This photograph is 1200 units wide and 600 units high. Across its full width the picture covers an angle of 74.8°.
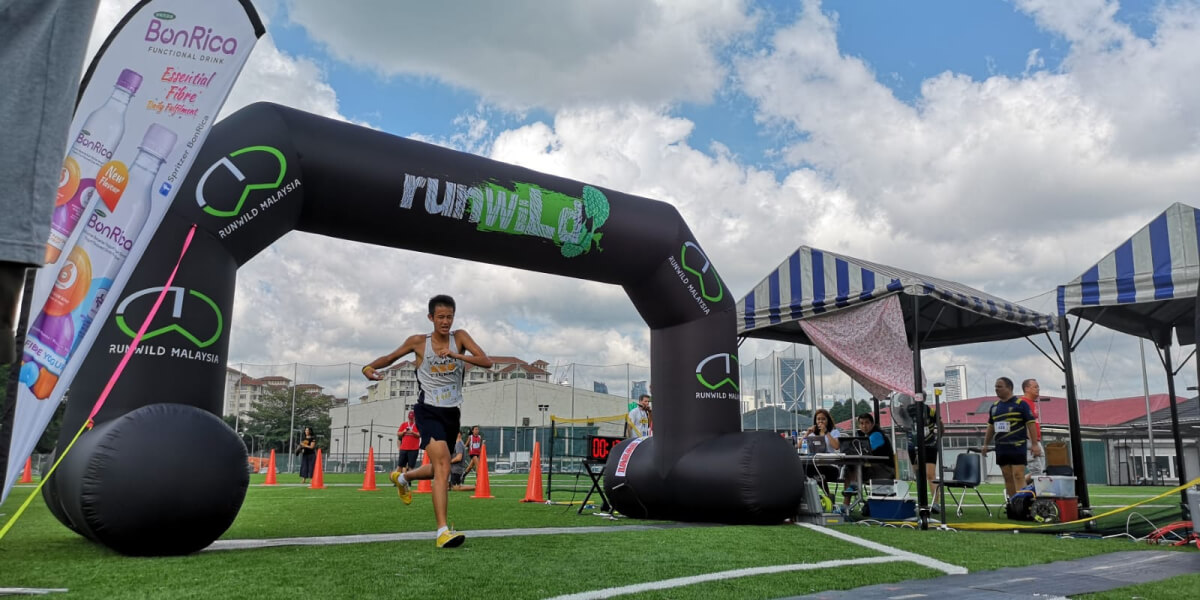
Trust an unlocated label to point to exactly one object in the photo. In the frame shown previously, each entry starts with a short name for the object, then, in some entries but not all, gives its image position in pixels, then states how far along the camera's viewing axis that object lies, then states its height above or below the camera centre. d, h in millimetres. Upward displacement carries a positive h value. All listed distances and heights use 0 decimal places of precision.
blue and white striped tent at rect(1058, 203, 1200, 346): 8031 +1599
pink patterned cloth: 8961 +909
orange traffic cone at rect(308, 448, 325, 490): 16578 -1087
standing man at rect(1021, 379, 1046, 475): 9453 -274
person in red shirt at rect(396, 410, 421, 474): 11953 -306
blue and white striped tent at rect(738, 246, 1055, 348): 8938 +1563
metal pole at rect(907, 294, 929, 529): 7914 -163
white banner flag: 2600 +1005
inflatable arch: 4621 +974
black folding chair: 9352 -572
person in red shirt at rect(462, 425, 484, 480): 18094 -415
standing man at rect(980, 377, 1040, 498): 9391 -70
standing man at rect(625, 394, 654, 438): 11969 +120
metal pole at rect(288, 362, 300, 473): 34469 +2294
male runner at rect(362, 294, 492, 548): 5527 +355
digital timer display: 9766 -248
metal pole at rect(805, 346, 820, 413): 20047 +966
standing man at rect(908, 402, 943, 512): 9502 -279
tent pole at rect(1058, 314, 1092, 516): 9070 +62
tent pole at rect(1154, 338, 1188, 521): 9672 +186
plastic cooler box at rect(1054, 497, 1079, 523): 8492 -901
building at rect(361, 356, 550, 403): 36750 +2664
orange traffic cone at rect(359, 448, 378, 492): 15644 -1080
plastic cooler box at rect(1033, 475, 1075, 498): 8617 -684
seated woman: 10281 -181
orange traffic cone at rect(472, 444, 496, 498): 13336 -973
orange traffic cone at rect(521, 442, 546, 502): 11875 -834
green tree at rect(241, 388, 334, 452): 57531 +642
